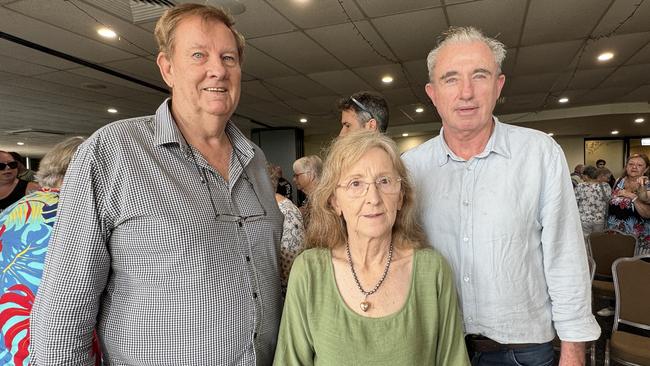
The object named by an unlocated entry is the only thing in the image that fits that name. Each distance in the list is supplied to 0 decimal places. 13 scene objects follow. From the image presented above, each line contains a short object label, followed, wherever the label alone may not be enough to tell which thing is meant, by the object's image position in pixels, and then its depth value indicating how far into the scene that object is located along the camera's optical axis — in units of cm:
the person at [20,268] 130
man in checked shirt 100
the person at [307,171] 382
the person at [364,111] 202
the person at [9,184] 350
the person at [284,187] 596
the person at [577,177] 583
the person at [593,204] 468
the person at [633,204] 393
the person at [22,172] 389
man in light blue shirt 130
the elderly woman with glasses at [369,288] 115
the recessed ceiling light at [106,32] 400
